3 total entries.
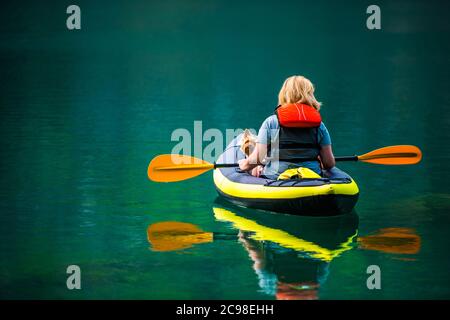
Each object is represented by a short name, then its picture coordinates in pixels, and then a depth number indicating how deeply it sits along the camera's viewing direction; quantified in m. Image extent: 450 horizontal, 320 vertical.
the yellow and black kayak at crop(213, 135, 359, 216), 15.60
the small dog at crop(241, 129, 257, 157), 18.12
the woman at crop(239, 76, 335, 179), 16.12
